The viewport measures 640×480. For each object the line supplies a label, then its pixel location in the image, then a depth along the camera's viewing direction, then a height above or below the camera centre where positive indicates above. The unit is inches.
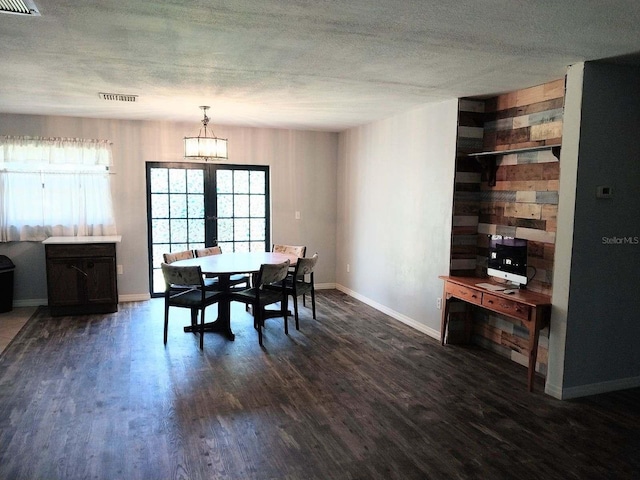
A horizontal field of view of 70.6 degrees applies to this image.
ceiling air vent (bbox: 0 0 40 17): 86.6 +36.8
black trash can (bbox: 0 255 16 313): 214.0 -42.4
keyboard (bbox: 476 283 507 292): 147.2 -28.0
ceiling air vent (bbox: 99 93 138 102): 170.4 +38.2
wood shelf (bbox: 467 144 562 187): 160.7 +15.3
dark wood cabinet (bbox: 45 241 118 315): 207.3 -38.0
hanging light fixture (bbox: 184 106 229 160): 187.3 +20.9
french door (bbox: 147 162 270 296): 245.0 -6.2
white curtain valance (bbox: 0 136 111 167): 217.5 +21.7
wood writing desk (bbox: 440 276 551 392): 131.8 -31.6
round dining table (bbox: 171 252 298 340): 173.0 -27.2
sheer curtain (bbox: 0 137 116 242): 219.1 +3.5
